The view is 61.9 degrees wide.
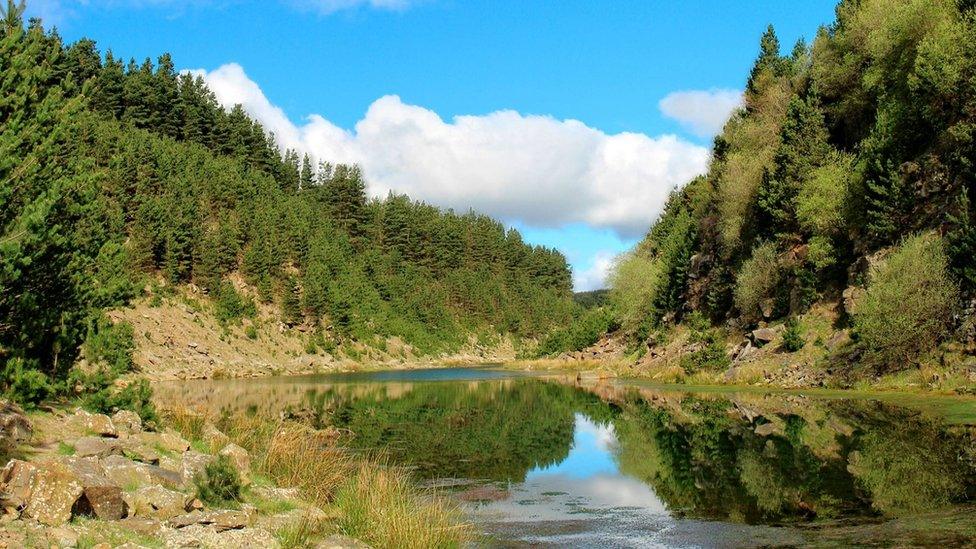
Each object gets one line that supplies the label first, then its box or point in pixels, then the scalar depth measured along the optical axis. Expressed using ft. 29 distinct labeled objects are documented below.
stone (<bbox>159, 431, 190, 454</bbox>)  59.47
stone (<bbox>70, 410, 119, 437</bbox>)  56.18
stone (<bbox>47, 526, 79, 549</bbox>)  36.35
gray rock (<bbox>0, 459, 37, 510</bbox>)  38.19
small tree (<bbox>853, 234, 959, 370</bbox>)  133.90
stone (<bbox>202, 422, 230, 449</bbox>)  68.59
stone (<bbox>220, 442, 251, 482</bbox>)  55.72
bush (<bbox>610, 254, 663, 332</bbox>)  326.85
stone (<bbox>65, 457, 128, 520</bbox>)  41.22
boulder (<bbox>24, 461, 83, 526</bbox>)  38.50
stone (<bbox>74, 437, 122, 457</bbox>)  51.10
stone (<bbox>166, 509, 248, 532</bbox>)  43.55
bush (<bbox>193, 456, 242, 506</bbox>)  48.65
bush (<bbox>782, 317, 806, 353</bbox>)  175.11
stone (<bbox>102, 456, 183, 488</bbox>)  47.85
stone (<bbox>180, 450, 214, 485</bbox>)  53.65
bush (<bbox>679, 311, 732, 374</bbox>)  202.49
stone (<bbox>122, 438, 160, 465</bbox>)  53.41
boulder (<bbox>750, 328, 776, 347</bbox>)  191.62
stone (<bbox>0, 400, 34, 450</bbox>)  47.26
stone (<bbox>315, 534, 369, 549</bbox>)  45.34
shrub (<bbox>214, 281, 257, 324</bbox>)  320.50
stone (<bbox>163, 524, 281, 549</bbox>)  41.01
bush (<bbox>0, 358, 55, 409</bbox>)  56.44
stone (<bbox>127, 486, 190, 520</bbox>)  44.52
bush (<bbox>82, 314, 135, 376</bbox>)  71.00
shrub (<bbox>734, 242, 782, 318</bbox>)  211.20
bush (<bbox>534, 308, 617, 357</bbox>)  394.52
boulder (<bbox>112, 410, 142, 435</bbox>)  60.39
